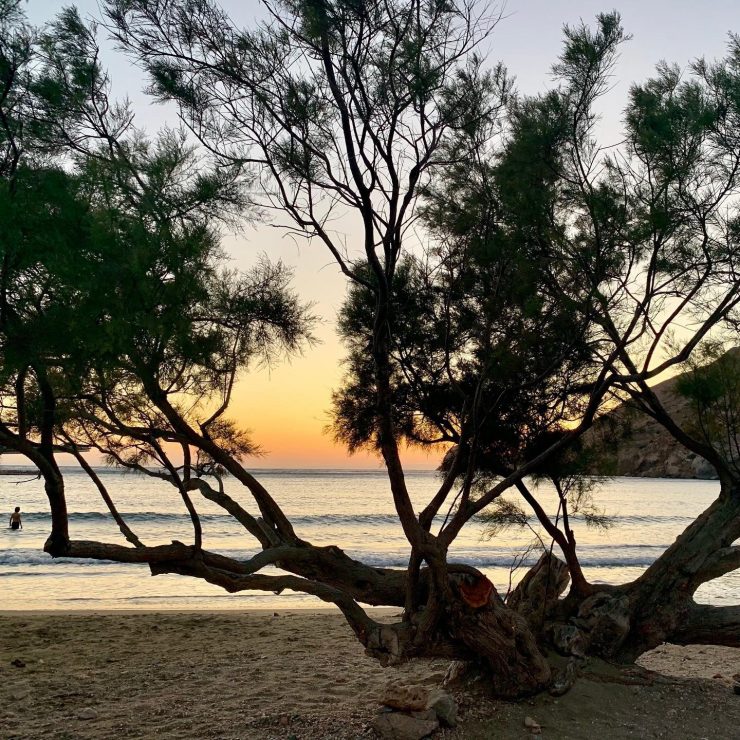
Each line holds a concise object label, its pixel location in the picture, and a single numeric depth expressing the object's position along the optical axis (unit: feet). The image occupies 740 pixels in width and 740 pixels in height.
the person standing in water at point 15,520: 83.20
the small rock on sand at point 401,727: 18.31
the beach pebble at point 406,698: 19.24
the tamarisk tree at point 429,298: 18.21
